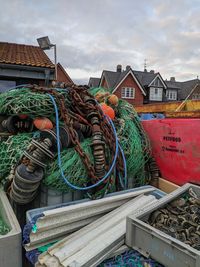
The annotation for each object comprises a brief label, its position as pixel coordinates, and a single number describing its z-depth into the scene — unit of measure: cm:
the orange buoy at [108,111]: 287
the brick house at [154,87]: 2817
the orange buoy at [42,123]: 234
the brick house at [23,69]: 739
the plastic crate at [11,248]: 159
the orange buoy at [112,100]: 313
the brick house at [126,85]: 2598
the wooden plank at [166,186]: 266
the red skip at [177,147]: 245
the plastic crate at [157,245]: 128
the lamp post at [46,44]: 808
